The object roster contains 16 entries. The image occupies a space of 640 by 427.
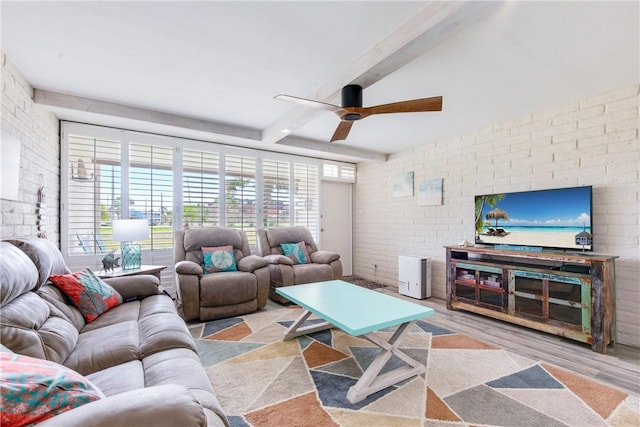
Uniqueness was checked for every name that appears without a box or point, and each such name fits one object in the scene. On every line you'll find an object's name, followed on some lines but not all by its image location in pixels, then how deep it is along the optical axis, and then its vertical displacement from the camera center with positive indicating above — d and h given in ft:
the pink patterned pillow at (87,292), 6.65 -1.80
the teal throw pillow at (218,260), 12.04 -1.83
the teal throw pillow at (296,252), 14.32 -1.84
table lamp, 10.31 -0.72
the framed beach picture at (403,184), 15.90 +1.63
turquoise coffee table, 6.31 -2.34
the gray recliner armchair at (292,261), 12.82 -2.15
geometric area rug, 5.59 -3.79
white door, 18.83 -0.36
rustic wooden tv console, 8.43 -2.48
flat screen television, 9.46 -0.15
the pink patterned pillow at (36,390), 2.31 -1.48
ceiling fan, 7.33 +2.74
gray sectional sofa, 2.54 -1.98
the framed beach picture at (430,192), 14.35 +1.07
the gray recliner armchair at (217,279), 10.44 -2.35
